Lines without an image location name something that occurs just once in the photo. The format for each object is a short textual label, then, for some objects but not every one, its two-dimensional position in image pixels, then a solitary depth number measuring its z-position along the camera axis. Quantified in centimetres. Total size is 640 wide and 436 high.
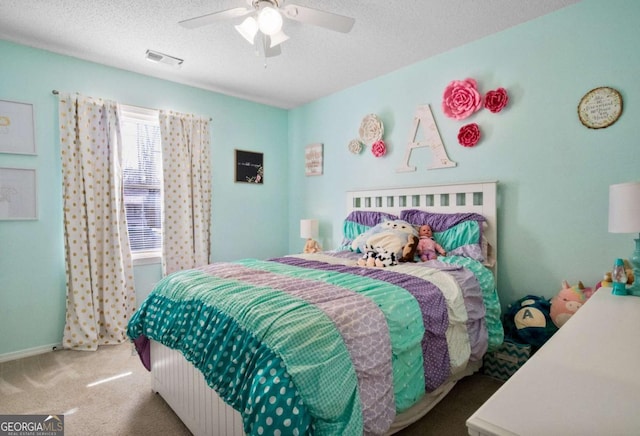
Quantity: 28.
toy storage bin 212
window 321
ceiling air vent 278
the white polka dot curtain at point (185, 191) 333
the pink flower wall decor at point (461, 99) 261
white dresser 62
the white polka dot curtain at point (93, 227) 279
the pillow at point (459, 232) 241
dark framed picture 394
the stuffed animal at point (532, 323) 212
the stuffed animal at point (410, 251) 242
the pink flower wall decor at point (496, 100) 247
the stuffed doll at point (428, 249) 247
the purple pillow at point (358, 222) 310
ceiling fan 180
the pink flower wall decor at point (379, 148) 330
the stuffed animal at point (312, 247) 368
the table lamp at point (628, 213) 156
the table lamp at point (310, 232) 371
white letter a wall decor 288
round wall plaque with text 204
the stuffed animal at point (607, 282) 182
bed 112
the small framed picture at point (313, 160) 402
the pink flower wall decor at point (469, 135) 264
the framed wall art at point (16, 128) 256
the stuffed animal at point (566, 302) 198
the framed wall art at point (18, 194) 257
